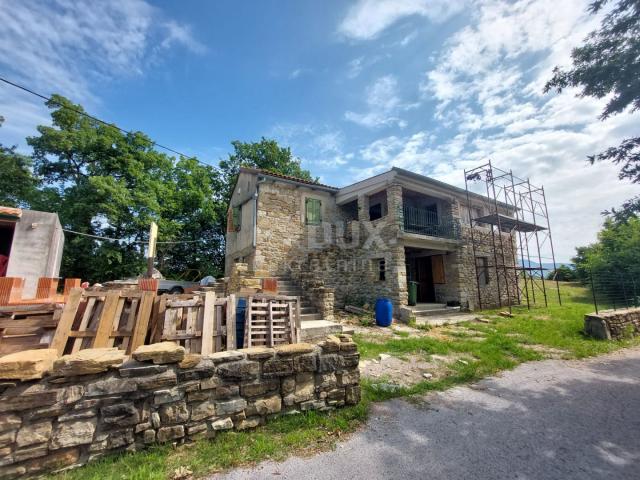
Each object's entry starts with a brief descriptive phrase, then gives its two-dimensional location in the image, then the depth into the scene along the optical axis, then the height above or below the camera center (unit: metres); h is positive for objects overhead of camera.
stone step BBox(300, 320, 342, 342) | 6.54 -1.23
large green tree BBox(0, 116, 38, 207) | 15.31 +6.12
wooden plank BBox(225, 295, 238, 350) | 3.72 -0.60
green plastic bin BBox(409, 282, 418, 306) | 11.27 -0.42
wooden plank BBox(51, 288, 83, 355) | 3.21 -0.47
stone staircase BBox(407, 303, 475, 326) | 9.56 -1.29
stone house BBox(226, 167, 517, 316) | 11.08 +2.03
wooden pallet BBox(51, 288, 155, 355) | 3.31 -0.51
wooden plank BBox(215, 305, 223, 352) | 3.78 -0.70
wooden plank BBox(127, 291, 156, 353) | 3.55 -0.54
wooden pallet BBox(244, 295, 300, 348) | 4.66 -0.71
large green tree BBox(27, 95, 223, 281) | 15.25 +5.41
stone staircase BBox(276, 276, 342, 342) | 6.68 -1.11
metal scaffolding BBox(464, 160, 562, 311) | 13.37 +2.54
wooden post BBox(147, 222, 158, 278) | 7.67 +0.95
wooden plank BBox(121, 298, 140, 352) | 3.54 -0.55
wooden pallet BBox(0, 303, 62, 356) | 3.62 -0.62
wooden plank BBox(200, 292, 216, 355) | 3.52 -0.56
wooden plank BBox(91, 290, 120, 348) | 3.37 -0.49
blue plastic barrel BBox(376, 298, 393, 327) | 8.66 -0.99
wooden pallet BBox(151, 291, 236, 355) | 3.60 -0.58
